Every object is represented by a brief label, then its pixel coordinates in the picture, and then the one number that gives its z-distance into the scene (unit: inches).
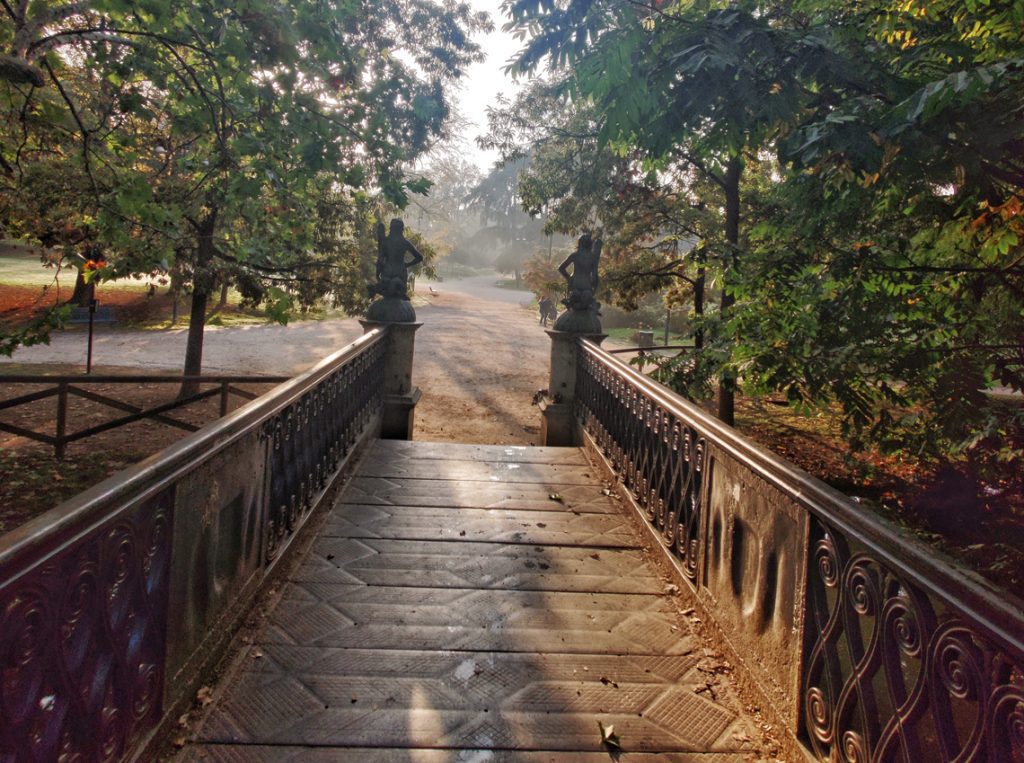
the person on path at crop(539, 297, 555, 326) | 1364.3
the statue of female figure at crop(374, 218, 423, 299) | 335.9
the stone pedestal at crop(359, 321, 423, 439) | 330.0
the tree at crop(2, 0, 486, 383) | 213.9
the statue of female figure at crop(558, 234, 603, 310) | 342.0
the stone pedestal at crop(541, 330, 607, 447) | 335.3
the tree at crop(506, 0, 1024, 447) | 129.3
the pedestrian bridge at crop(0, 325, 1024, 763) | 69.1
